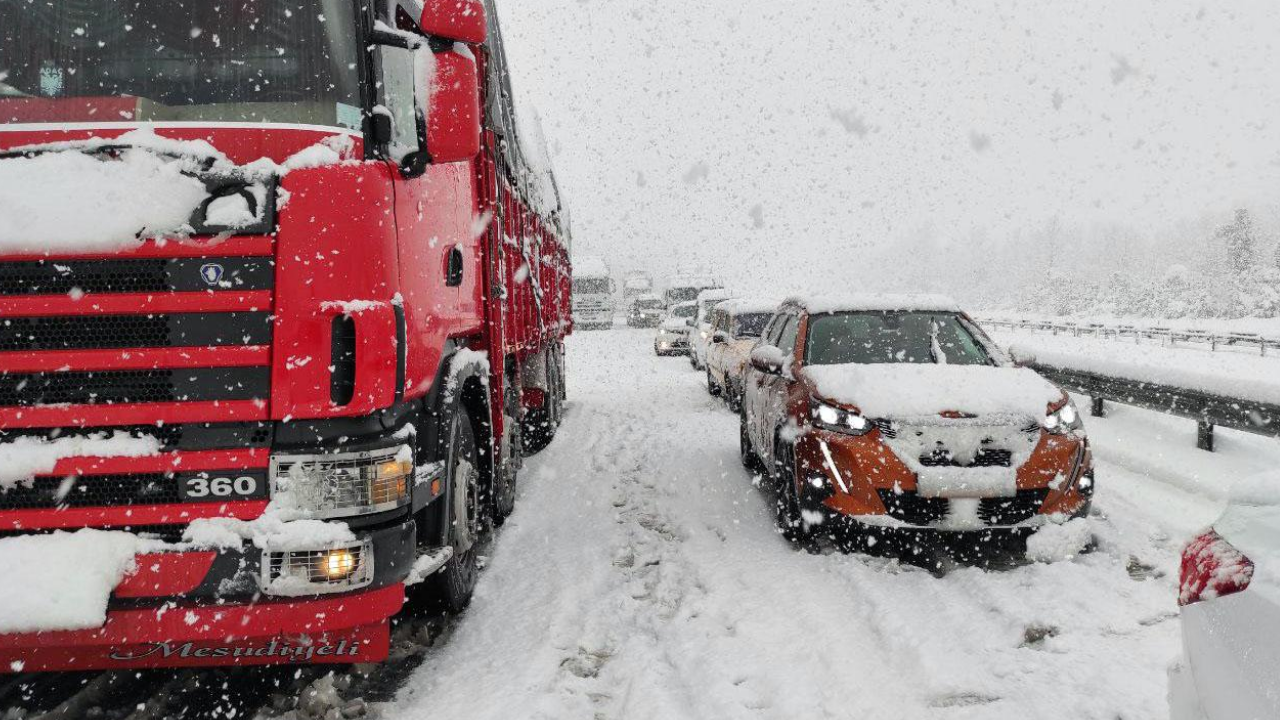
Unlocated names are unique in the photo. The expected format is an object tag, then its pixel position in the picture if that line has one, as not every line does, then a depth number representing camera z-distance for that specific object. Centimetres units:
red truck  293
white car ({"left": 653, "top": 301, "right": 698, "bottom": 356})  2510
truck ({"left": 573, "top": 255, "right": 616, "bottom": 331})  4081
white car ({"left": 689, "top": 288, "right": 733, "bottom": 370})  1922
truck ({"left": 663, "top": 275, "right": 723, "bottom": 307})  3559
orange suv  498
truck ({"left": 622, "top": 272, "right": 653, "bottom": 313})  4779
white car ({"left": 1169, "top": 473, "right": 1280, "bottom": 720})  167
